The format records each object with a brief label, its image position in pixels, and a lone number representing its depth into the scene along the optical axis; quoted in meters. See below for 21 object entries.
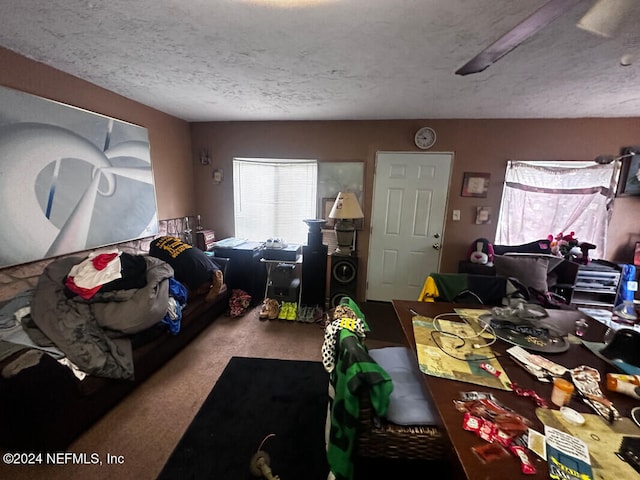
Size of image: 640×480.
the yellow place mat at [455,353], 1.00
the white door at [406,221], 3.20
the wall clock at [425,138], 3.09
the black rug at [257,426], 1.36
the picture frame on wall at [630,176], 2.81
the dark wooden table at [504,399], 0.67
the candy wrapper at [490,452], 0.69
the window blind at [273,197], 3.52
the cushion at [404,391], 1.09
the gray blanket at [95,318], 1.52
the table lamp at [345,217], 2.85
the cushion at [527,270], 2.62
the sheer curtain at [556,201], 2.96
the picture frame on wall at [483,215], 3.16
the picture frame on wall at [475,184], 3.12
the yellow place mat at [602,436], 0.65
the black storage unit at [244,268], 3.17
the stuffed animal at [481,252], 2.99
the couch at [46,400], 1.26
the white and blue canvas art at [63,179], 1.73
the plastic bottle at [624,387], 0.92
